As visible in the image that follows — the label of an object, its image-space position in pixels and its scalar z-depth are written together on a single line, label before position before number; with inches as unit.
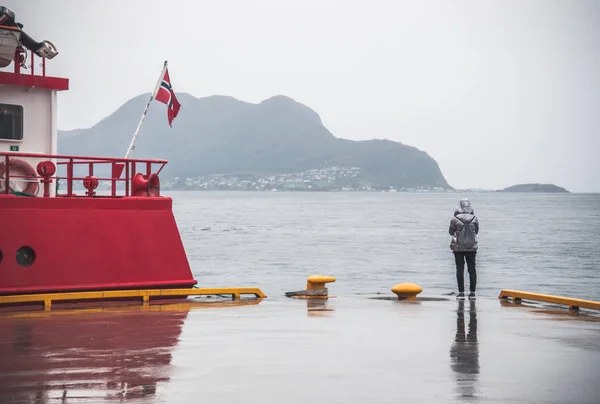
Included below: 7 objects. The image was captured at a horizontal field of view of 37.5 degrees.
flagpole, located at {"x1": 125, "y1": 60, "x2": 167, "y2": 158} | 689.6
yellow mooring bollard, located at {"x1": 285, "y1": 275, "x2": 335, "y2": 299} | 719.1
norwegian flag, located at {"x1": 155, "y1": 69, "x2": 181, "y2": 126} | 759.7
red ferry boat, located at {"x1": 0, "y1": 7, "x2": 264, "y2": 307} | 575.5
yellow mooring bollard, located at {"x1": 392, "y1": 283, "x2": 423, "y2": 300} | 698.8
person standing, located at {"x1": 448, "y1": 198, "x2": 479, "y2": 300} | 708.0
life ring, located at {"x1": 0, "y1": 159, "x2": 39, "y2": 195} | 610.5
